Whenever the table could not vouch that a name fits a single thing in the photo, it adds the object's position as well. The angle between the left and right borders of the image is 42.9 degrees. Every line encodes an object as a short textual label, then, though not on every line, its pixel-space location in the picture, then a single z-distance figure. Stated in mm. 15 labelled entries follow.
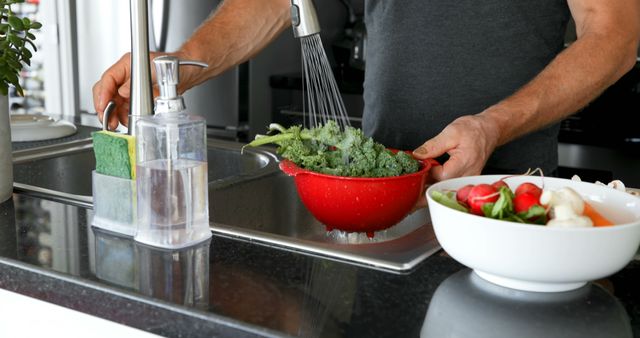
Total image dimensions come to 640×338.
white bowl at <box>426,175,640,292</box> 781
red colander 1028
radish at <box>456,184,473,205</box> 875
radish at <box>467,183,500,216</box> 835
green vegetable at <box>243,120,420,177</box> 1041
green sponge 1018
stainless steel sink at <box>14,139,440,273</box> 983
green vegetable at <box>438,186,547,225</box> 810
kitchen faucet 1036
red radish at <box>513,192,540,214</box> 818
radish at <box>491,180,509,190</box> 895
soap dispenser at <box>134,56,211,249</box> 961
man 1387
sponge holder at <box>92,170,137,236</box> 1026
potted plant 1092
